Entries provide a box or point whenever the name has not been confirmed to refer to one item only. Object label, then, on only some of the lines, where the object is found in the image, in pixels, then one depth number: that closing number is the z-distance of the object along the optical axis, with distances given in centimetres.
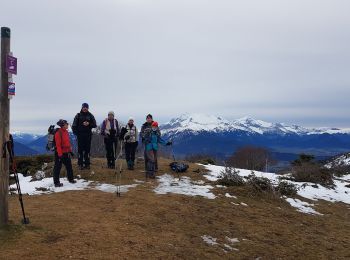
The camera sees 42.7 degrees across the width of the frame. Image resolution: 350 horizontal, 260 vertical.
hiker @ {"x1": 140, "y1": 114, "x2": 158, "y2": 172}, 1602
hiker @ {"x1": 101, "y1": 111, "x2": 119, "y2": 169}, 1633
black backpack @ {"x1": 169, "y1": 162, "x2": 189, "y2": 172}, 1778
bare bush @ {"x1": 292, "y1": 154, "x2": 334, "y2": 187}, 2020
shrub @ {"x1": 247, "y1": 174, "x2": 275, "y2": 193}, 1522
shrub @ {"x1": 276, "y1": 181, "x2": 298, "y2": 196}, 1614
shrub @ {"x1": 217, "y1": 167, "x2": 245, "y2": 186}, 1602
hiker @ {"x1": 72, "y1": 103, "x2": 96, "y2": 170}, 1533
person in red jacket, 1369
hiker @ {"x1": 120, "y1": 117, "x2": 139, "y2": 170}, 1666
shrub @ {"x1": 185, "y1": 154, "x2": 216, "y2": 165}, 2473
